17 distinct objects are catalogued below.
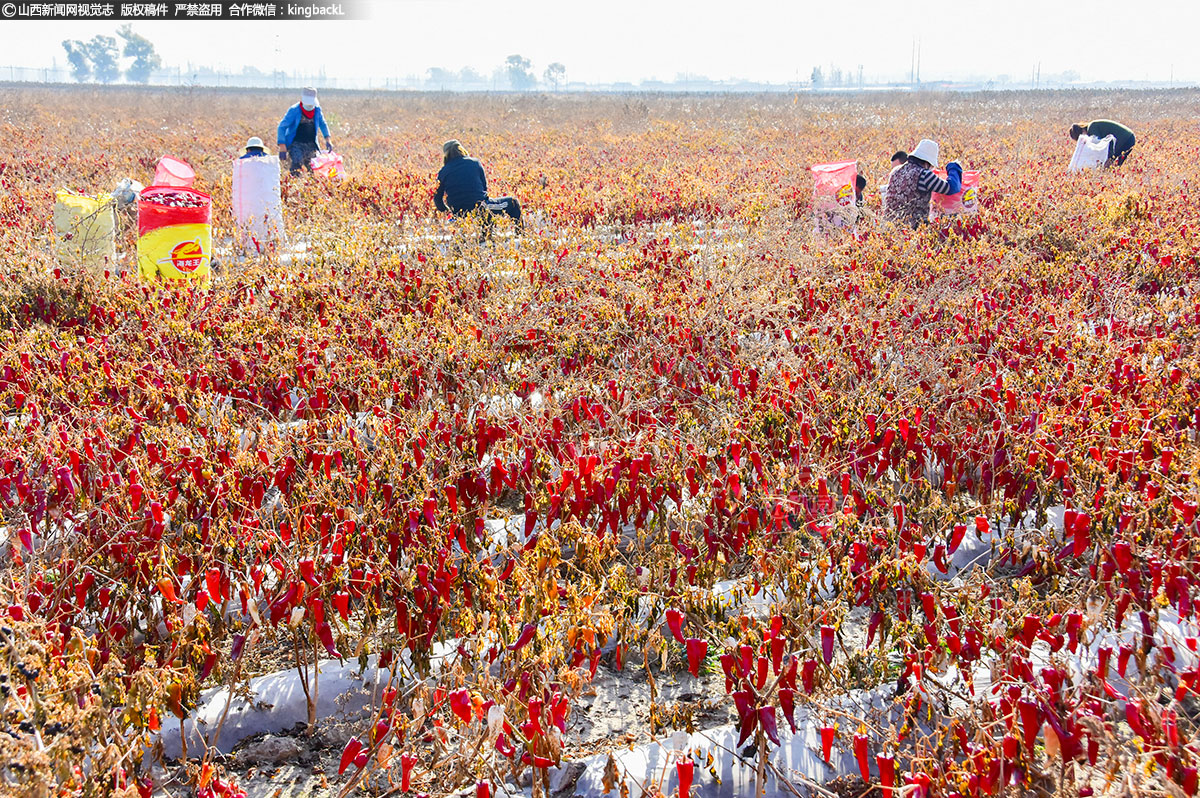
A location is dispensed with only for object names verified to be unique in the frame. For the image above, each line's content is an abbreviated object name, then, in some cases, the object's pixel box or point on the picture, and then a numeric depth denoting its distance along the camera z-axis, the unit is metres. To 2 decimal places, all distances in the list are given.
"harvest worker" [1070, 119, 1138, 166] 11.12
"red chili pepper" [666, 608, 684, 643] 1.94
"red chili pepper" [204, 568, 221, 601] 2.08
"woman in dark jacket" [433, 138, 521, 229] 8.05
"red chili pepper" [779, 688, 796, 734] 1.72
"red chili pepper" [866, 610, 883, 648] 2.14
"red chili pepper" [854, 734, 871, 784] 1.64
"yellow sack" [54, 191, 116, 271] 5.88
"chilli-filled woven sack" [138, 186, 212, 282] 5.71
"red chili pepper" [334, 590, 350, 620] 2.06
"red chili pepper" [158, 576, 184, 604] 2.11
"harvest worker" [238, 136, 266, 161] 7.81
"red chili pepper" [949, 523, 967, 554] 2.35
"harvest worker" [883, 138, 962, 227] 7.55
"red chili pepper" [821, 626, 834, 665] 1.96
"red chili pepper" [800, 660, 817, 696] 1.85
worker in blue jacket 10.31
